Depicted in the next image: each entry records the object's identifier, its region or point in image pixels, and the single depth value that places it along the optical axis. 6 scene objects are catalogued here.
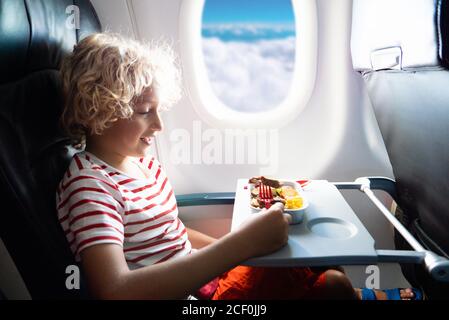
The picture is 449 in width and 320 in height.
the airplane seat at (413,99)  0.74
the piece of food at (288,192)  1.13
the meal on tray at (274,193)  1.06
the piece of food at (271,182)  1.15
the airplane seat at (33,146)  0.80
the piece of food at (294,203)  1.05
